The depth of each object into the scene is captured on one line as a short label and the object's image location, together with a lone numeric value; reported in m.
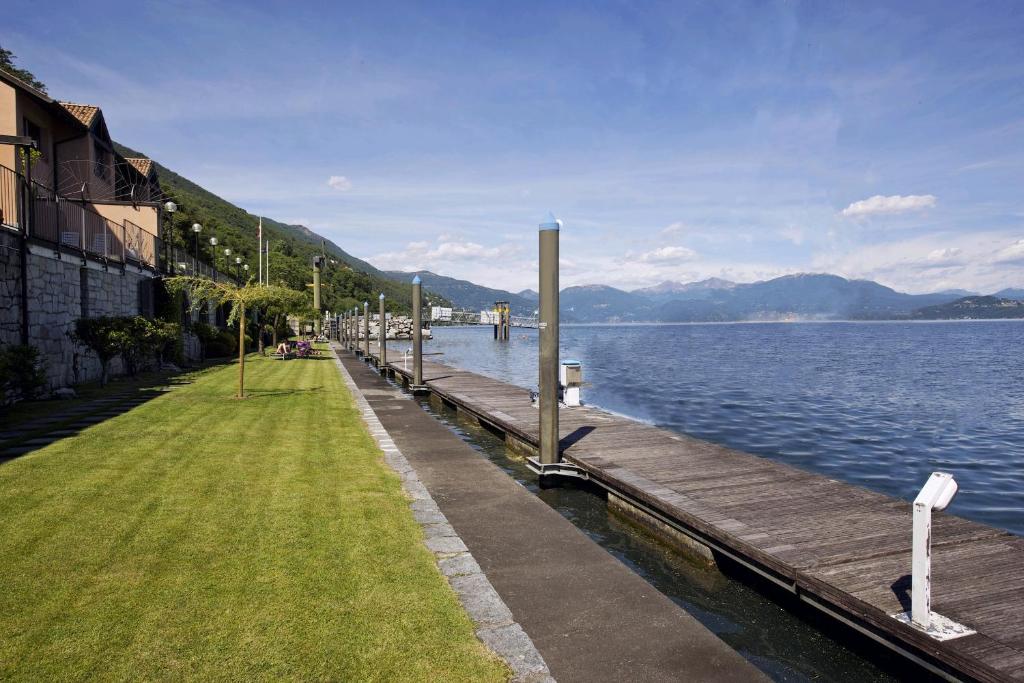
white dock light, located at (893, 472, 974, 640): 3.92
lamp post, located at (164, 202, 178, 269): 22.34
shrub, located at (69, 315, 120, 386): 16.08
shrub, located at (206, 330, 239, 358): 31.32
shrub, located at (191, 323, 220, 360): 28.23
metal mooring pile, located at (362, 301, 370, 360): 36.38
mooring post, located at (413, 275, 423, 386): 18.94
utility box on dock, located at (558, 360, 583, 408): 14.01
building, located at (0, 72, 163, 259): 16.66
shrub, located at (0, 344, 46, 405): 11.95
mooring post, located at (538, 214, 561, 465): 8.52
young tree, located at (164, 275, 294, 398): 16.11
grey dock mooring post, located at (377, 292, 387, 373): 26.81
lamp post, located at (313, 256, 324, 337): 66.31
